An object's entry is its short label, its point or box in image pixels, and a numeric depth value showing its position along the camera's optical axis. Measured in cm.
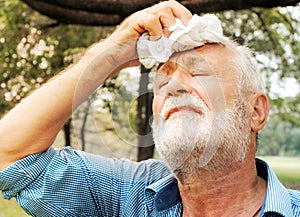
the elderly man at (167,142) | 136
